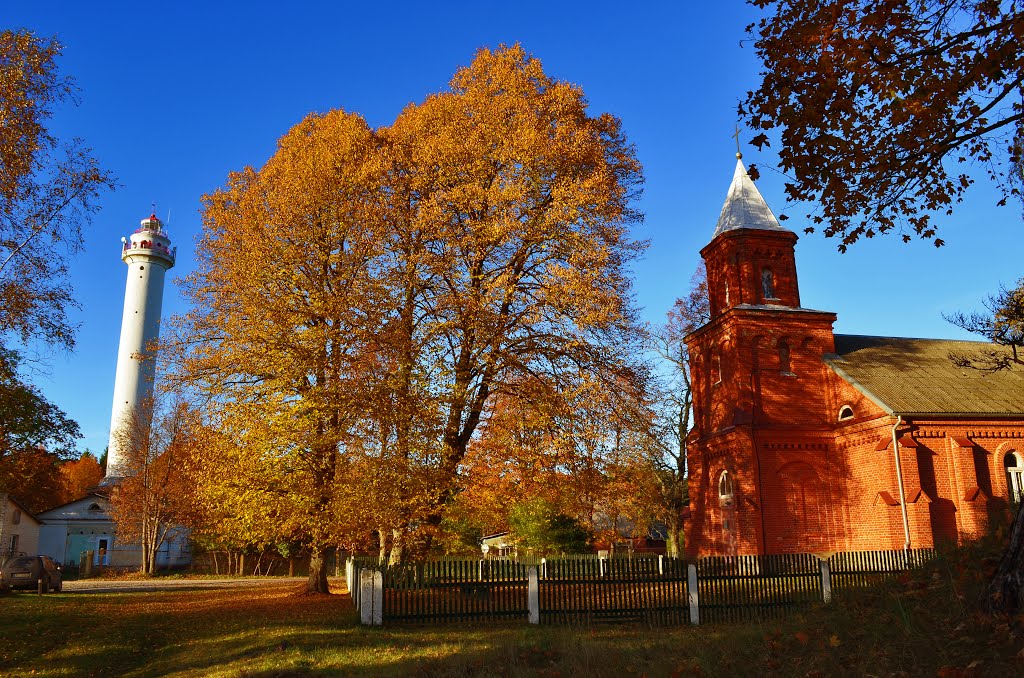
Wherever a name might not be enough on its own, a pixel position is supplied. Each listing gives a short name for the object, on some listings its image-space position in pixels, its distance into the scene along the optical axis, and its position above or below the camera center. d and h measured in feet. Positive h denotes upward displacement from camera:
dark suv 78.38 -5.23
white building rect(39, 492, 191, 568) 163.32 -3.65
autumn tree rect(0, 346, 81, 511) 57.82 +10.65
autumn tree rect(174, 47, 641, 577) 53.98 +19.14
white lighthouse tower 200.23 +61.81
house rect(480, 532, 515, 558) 130.17 -5.90
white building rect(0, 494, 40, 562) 137.60 -0.86
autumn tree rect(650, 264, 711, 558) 112.98 +13.67
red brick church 82.99 +9.82
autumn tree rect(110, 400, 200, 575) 135.13 +6.29
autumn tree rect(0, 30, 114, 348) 42.73 +21.61
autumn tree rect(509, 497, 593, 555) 118.32 -2.71
